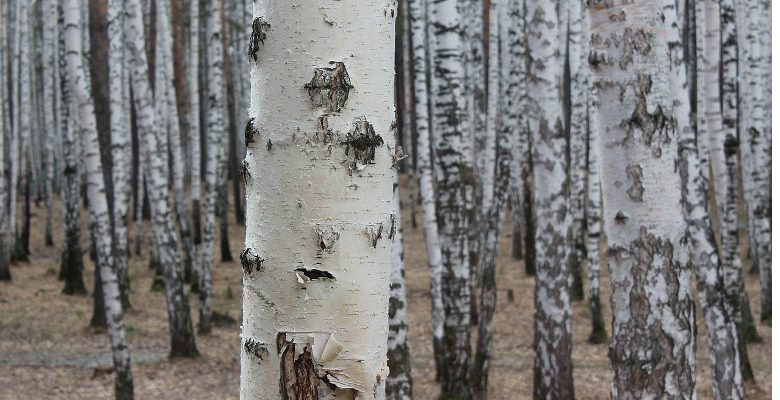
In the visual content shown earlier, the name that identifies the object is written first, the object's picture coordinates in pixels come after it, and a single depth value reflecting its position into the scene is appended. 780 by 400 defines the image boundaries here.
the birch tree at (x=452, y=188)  7.38
